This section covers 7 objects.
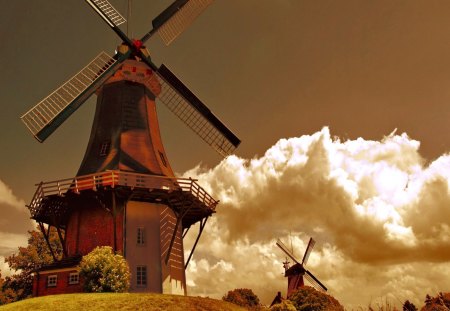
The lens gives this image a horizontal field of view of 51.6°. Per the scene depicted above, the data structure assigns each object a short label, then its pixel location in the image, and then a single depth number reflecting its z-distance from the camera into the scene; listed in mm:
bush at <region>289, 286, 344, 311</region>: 35906
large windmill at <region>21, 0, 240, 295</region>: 28031
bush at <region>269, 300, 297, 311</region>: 31203
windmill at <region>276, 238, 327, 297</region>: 54062
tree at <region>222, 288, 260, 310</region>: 43062
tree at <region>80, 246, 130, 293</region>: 24672
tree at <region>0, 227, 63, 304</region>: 41500
